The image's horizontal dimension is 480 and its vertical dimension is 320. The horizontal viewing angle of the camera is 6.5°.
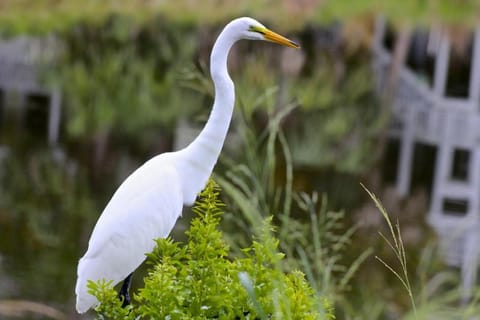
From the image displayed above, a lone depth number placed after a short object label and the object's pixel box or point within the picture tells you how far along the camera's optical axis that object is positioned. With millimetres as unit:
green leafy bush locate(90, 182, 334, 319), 11228
